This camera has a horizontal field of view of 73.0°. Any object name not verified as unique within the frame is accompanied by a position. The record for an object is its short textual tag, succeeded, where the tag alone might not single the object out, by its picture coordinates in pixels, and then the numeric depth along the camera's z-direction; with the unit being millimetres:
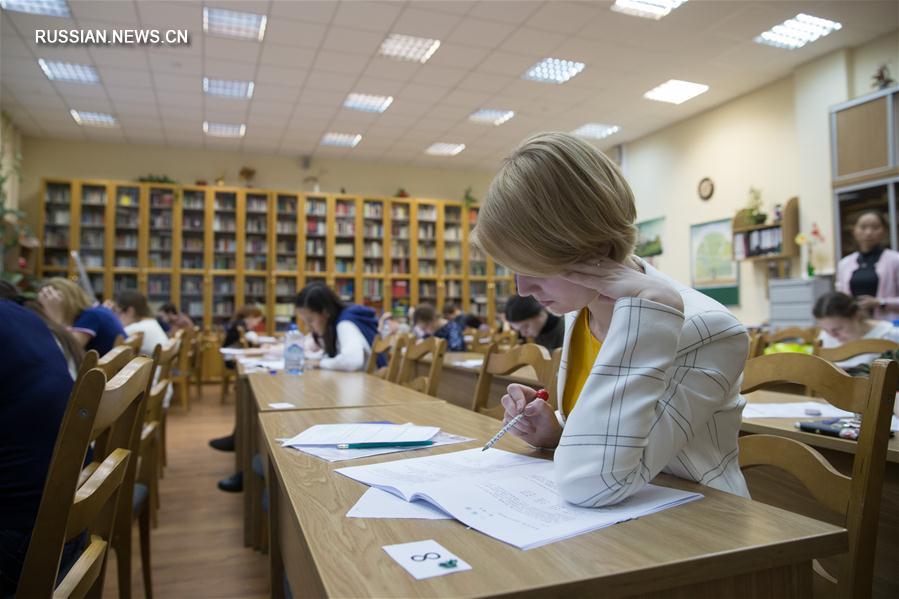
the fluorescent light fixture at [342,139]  9276
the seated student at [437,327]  5387
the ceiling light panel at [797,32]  5980
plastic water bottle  2930
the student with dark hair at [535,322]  3990
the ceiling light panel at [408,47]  6195
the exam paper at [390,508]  721
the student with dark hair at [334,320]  3572
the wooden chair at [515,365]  1609
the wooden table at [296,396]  1884
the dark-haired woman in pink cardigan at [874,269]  4914
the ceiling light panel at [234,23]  5594
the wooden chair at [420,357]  2297
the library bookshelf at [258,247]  9039
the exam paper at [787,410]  1632
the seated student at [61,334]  1807
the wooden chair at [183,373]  5875
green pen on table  1117
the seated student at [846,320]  3203
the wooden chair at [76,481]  775
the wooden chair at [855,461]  922
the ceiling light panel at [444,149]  9930
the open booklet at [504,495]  673
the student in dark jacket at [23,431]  1229
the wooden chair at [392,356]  2842
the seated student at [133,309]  4636
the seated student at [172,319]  7763
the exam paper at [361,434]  1155
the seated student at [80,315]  3336
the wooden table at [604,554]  544
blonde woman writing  760
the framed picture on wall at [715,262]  8141
